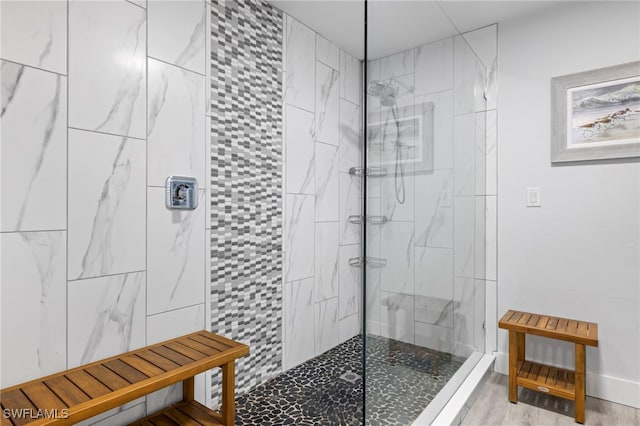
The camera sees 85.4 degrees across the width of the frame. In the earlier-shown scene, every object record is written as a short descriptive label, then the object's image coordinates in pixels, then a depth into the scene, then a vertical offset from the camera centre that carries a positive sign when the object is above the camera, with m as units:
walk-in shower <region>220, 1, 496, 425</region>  1.51 -0.03
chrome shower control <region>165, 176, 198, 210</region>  1.71 +0.11
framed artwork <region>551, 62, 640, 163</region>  2.05 +0.63
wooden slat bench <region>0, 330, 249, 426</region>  1.08 -0.62
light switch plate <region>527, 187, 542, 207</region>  2.34 +0.13
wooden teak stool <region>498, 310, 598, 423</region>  1.91 -0.85
